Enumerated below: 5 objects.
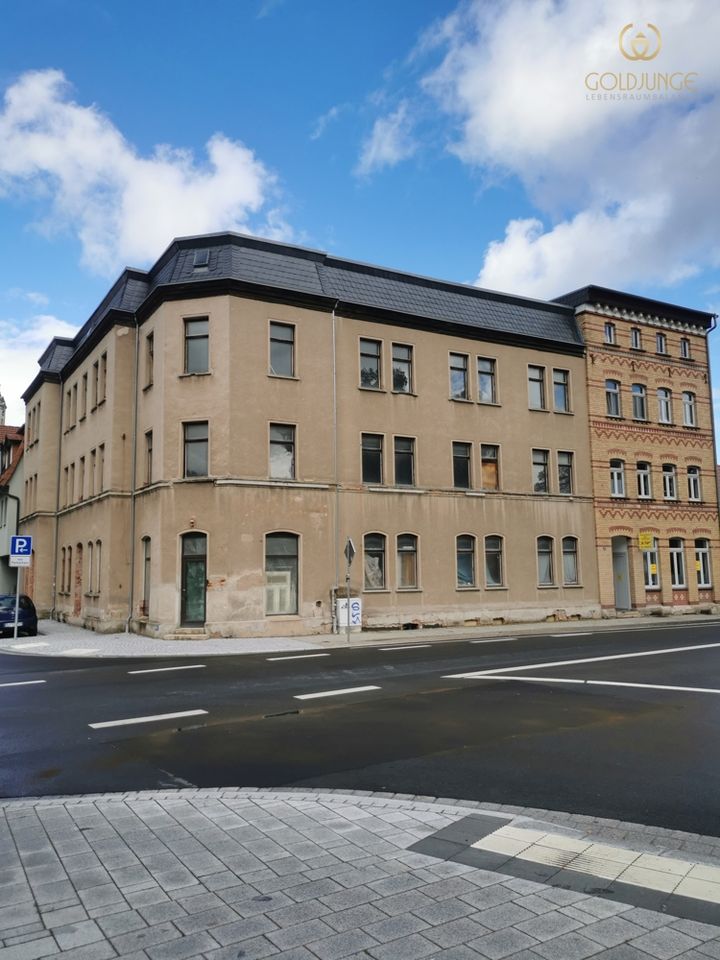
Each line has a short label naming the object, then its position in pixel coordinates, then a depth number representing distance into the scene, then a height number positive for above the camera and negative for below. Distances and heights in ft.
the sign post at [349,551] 67.97 +2.45
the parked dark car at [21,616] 79.92 -3.63
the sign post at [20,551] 72.49 +3.11
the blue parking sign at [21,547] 73.00 +3.51
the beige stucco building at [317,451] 74.33 +14.45
